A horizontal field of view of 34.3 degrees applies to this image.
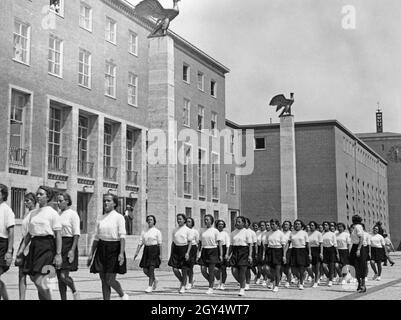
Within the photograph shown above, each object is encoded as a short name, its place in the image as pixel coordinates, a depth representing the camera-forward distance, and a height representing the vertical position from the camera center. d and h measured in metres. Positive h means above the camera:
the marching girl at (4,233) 10.10 +0.18
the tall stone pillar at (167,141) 26.66 +4.14
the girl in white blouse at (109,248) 10.90 -0.07
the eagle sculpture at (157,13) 26.36 +9.35
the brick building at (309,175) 62.44 +6.71
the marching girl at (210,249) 16.11 -0.14
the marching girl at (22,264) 10.39 -0.32
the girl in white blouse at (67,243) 11.38 +0.02
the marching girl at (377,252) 22.33 -0.32
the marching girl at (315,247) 19.12 -0.12
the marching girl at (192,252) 16.14 -0.21
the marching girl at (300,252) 18.12 -0.25
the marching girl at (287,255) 18.03 -0.33
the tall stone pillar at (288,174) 35.94 +3.81
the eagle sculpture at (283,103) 36.55 +7.85
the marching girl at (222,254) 16.91 -0.30
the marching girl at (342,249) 19.98 -0.19
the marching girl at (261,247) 18.41 -0.11
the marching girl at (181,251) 15.84 -0.18
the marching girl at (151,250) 16.00 -0.15
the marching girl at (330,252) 19.73 -0.27
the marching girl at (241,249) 15.79 -0.14
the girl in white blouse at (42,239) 9.92 +0.08
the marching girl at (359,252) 16.19 -0.23
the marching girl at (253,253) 16.37 -0.28
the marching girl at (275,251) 17.41 -0.21
